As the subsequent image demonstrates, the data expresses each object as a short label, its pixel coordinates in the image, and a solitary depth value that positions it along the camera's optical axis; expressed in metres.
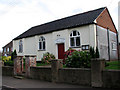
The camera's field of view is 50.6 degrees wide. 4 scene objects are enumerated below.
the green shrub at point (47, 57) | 15.33
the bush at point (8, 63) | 14.28
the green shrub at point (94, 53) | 11.90
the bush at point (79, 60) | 8.80
